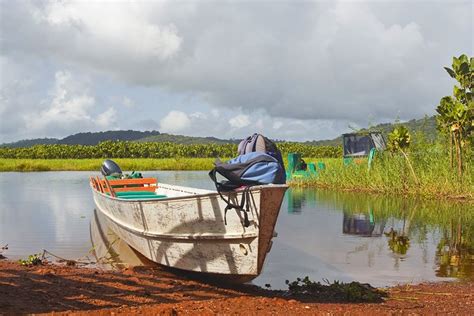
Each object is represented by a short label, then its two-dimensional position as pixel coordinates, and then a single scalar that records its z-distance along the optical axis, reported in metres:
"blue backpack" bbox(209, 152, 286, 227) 6.57
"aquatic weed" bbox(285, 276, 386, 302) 6.54
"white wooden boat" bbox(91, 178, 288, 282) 6.24
